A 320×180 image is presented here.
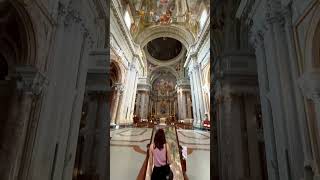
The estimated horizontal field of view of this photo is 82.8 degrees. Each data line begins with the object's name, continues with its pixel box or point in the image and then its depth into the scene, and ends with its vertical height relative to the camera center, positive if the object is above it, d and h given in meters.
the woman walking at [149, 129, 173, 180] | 3.24 -0.76
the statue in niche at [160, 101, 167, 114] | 30.79 +1.79
